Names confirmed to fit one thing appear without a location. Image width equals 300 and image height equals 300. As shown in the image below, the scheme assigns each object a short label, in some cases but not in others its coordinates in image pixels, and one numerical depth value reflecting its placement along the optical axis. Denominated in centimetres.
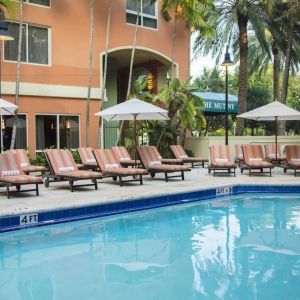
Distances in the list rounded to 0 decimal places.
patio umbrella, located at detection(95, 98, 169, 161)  1248
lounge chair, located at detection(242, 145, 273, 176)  1458
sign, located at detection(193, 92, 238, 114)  2303
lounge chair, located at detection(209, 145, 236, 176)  1463
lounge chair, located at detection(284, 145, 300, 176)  1500
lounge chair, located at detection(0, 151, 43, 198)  1002
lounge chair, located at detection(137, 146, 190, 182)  1304
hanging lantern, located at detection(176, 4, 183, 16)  1969
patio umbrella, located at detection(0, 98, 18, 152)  1048
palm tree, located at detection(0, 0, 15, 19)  1299
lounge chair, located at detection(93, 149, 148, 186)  1197
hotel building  1675
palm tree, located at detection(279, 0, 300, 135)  2066
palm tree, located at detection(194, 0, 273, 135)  2106
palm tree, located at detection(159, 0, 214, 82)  1886
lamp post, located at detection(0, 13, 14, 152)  1230
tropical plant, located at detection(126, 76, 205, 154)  1876
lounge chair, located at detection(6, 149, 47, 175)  1261
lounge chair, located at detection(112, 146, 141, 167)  1431
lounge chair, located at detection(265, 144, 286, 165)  1702
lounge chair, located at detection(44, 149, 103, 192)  1122
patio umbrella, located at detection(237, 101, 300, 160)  1450
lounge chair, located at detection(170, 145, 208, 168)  1672
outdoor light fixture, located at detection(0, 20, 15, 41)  1230
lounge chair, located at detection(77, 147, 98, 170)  1425
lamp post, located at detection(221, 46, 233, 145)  1680
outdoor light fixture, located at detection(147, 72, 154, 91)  2261
